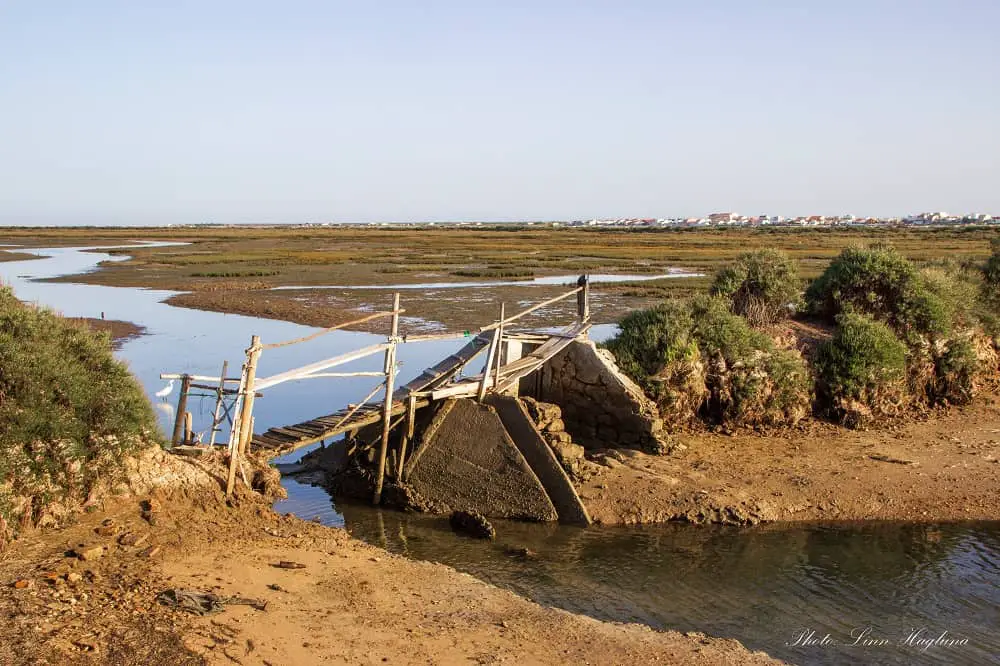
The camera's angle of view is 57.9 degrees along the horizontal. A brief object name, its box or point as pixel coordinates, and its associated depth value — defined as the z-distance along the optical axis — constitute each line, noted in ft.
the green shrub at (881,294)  56.03
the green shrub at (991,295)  60.03
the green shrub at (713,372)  48.52
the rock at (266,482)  34.04
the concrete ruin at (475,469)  39.22
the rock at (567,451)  40.42
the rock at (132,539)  27.81
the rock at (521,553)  34.63
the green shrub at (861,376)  50.80
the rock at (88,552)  26.29
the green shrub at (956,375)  54.65
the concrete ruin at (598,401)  45.16
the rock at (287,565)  28.21
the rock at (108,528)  28.07
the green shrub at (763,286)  58.59
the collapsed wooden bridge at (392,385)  32.81
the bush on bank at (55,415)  27.84
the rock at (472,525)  36.40
